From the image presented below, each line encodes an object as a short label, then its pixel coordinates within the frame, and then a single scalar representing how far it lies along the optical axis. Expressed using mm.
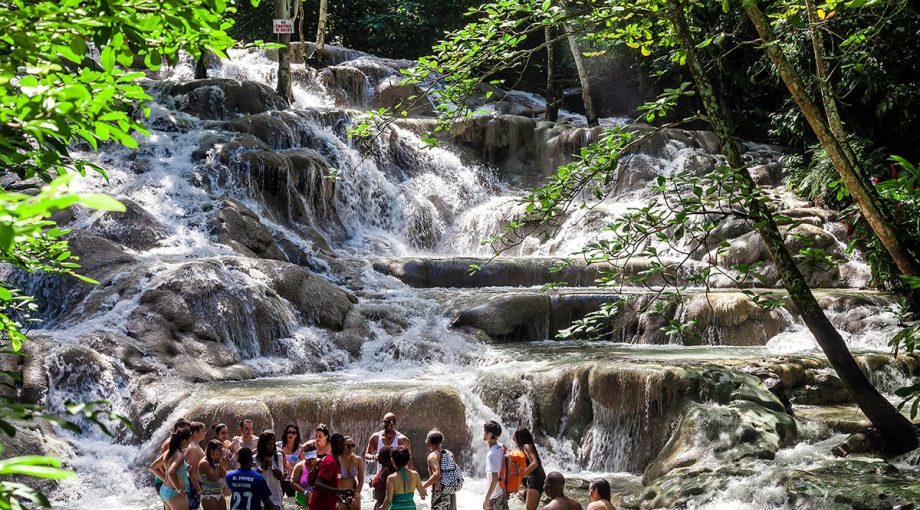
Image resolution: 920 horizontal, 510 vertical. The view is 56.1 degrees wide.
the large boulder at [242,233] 16047
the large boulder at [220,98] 22125
